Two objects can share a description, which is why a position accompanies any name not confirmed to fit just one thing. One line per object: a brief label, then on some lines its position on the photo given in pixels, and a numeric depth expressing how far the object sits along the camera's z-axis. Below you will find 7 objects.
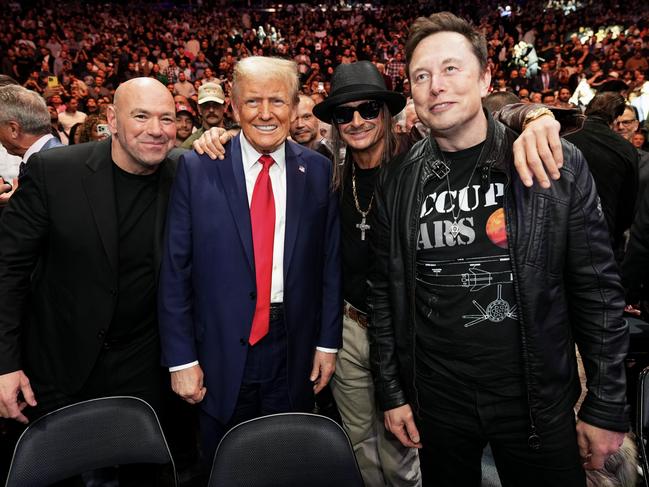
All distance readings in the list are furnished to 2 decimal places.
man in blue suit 1.89
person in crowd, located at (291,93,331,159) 3.72
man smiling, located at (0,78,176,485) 1.96
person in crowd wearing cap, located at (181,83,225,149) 4.82
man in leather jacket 1.48
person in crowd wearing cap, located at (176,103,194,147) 5.14
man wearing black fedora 2.09
